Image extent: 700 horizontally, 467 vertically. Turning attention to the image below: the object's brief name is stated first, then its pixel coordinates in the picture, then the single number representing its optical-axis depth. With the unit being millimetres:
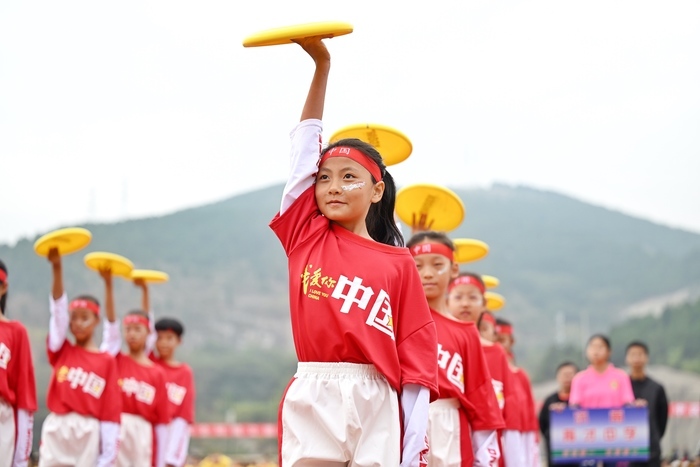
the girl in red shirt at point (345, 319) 7062
